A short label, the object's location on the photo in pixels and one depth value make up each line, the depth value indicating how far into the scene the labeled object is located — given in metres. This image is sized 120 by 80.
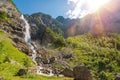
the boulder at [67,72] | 31.07
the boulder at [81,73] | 25.39
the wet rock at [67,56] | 49.91
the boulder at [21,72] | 24.67
